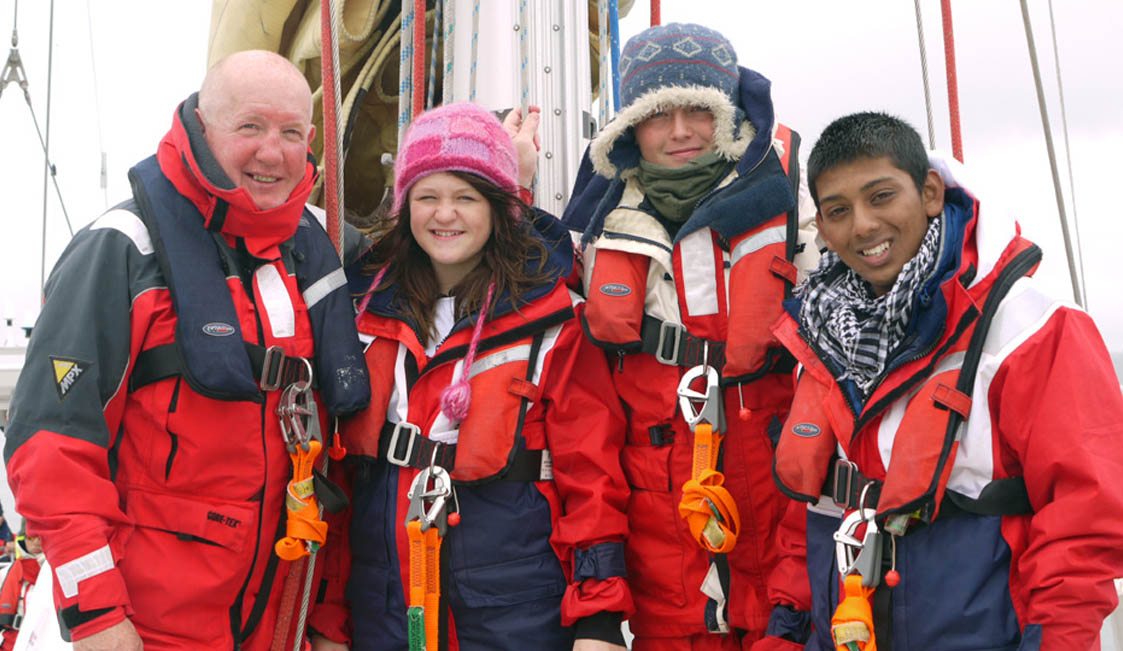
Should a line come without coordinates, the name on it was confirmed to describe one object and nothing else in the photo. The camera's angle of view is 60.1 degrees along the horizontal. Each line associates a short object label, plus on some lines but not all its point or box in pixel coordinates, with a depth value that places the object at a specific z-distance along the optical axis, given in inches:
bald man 77.4
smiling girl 90.4
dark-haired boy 66.4
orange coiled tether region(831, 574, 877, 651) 73.5
